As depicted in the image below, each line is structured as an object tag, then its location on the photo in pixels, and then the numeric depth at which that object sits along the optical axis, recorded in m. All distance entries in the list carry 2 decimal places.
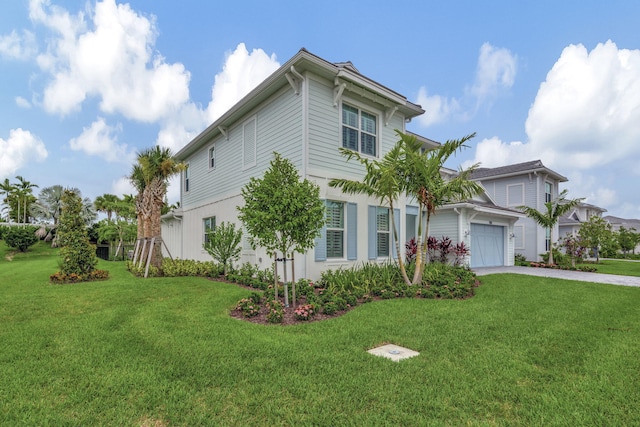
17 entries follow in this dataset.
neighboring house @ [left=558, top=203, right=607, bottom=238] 27.25
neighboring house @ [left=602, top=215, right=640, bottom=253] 49.84
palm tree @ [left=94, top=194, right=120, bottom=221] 32.23
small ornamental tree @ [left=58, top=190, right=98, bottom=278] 9.78
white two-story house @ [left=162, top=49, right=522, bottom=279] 8.65
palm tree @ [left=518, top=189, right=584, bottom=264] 16.92
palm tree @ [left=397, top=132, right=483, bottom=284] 7.92
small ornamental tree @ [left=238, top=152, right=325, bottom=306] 6.09
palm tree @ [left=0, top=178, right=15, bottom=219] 39.78
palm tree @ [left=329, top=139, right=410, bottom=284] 7.80
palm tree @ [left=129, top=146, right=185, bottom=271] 12.07
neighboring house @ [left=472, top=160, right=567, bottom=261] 20.12
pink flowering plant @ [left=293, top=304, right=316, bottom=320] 5.65
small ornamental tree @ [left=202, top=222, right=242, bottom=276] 10.49
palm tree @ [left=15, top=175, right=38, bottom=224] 38.91
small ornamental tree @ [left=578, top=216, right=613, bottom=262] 17.59
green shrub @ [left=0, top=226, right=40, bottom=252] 22.61
